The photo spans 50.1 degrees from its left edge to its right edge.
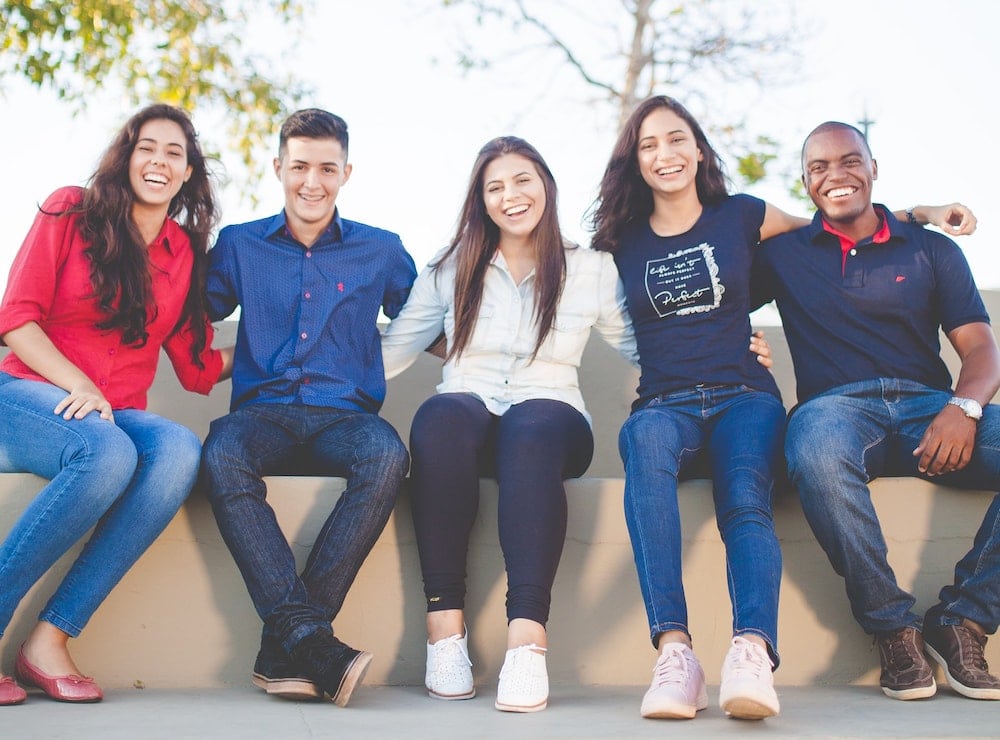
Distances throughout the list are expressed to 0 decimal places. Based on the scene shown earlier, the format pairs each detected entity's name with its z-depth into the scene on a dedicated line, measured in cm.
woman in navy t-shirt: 230
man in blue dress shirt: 243
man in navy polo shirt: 256
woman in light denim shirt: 249
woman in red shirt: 245
